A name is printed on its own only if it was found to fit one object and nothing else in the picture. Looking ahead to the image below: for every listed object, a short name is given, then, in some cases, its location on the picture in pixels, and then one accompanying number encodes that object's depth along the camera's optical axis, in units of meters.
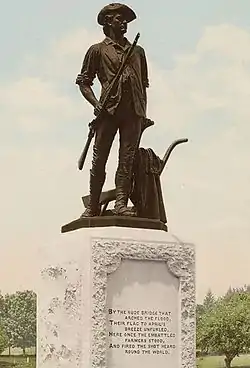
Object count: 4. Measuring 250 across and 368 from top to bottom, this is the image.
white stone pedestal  10.16
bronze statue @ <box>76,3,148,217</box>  10.90
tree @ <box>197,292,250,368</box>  39.13
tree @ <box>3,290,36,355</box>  32.72
